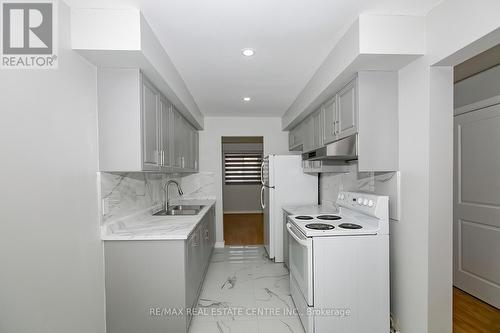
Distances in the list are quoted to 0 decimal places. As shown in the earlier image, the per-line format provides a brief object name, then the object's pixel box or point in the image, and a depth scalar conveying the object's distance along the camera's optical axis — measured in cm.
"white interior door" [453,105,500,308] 254
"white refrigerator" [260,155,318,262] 387
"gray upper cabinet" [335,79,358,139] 212
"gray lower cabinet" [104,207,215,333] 200
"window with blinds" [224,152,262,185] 852
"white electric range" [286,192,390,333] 202
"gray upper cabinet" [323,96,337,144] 252
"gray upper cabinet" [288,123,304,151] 387
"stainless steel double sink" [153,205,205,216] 338
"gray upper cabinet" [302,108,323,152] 298
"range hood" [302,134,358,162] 212
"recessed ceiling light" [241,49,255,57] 216
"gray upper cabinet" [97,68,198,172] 195
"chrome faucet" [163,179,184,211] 351
